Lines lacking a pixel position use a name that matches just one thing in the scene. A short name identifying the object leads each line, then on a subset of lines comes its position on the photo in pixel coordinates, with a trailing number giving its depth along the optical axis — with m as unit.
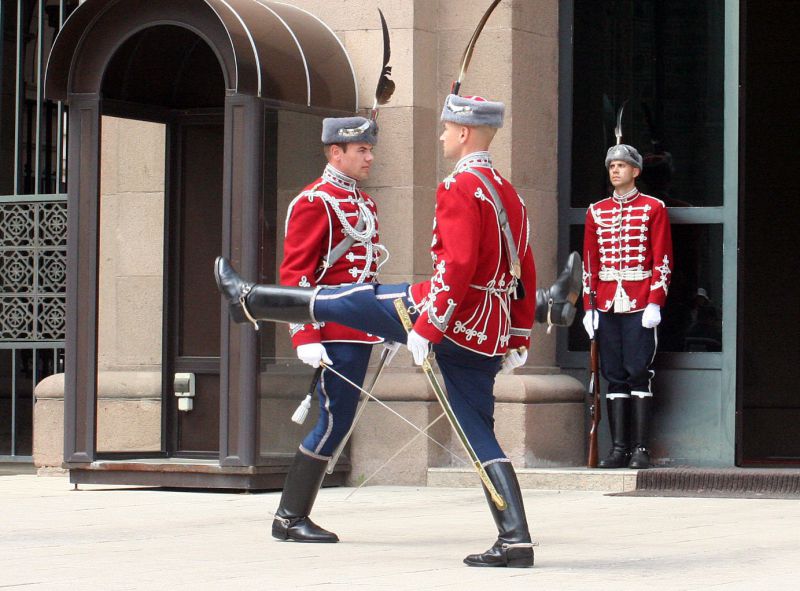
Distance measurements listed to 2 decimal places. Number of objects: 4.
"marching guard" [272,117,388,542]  15.38
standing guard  21.67
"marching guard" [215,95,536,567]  13.70
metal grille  23.83
